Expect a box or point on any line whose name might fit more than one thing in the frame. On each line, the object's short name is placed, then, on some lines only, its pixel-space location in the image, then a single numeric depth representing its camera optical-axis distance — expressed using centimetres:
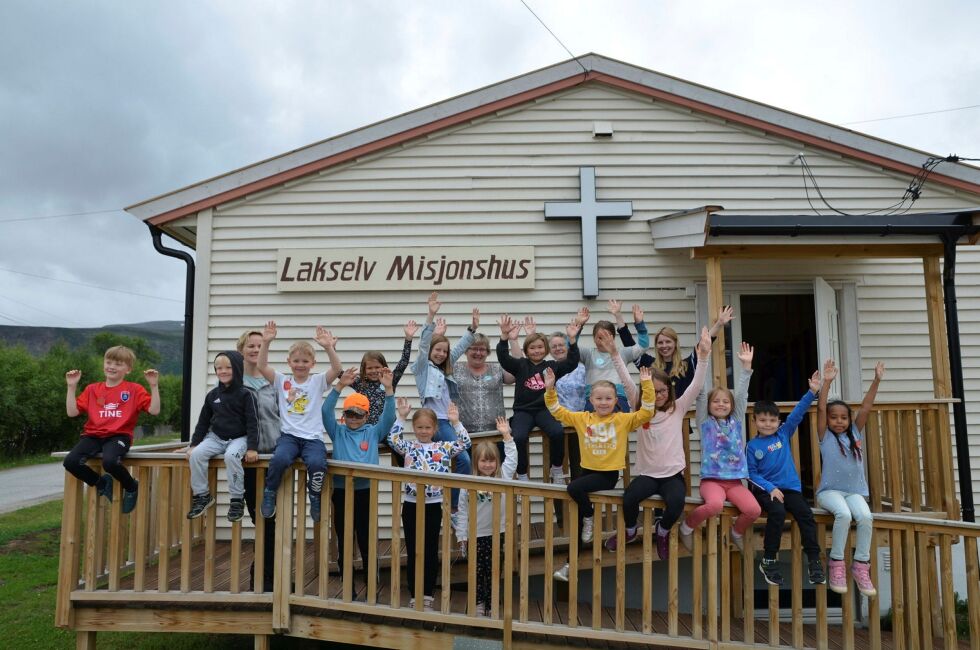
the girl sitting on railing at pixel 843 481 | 435
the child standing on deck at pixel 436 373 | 508
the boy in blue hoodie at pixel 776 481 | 437
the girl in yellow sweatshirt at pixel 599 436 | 426
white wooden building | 691
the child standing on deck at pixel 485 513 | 452
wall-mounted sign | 688
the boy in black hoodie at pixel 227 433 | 432
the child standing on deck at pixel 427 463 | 449
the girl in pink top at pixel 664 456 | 425
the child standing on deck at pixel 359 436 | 458
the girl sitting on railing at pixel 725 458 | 429
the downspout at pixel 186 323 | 686
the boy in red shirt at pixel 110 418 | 444
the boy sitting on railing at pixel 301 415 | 432
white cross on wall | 685
